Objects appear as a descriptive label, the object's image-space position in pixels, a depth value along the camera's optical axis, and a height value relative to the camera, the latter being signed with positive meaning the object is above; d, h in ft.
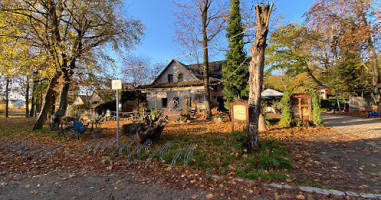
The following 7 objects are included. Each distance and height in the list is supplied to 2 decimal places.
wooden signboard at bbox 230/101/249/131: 22.86 -0.96
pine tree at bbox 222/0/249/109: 55.11 +14.80
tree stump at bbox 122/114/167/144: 21.35 -3.10
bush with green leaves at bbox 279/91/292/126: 31.86 -1.10
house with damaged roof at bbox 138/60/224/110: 65.46 +6.57
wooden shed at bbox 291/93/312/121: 33.12 -0.39
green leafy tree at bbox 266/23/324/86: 58.95 +22.20
